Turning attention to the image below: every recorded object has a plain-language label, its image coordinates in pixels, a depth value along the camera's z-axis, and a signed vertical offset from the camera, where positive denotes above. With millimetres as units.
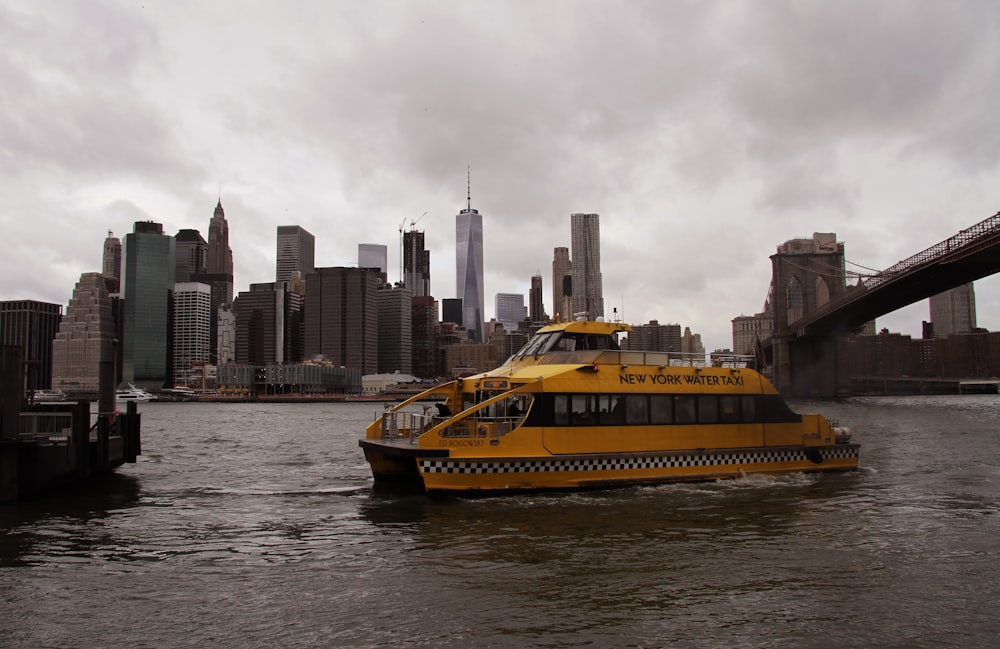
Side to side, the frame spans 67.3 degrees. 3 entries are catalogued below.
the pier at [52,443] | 15930 -1441
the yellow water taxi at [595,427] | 16281 -1188
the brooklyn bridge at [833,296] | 58062 +8100
